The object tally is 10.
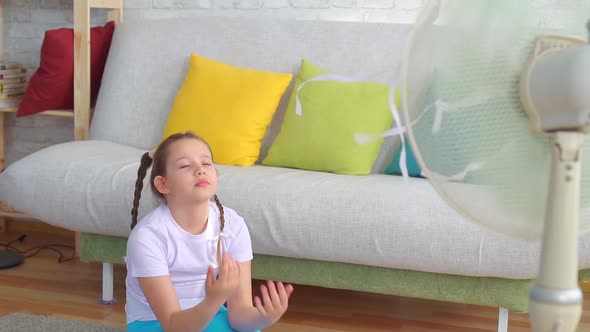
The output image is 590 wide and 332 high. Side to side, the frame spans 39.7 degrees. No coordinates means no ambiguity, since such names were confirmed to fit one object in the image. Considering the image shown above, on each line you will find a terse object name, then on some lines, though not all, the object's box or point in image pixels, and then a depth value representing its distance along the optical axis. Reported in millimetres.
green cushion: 2777
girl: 1793
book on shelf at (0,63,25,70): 3522
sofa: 2303
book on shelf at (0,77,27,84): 3533
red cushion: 3375
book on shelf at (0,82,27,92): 3540
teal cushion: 2809
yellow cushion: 2924
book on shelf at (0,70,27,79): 3527
